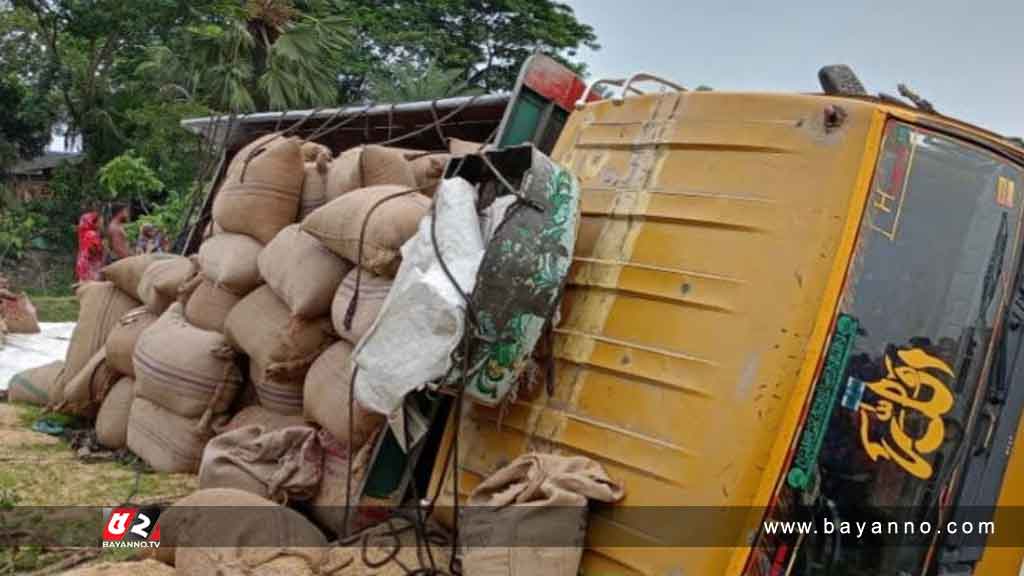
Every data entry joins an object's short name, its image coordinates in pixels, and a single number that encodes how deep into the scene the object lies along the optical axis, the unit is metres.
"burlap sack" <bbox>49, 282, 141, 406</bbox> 4.66
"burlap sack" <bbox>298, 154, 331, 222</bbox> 3.98
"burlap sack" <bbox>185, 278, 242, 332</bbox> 3.84
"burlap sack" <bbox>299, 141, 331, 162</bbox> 4.30
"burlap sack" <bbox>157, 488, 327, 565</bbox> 2.21
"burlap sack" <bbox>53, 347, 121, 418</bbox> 4.34
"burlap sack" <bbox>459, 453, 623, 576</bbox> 1.96
